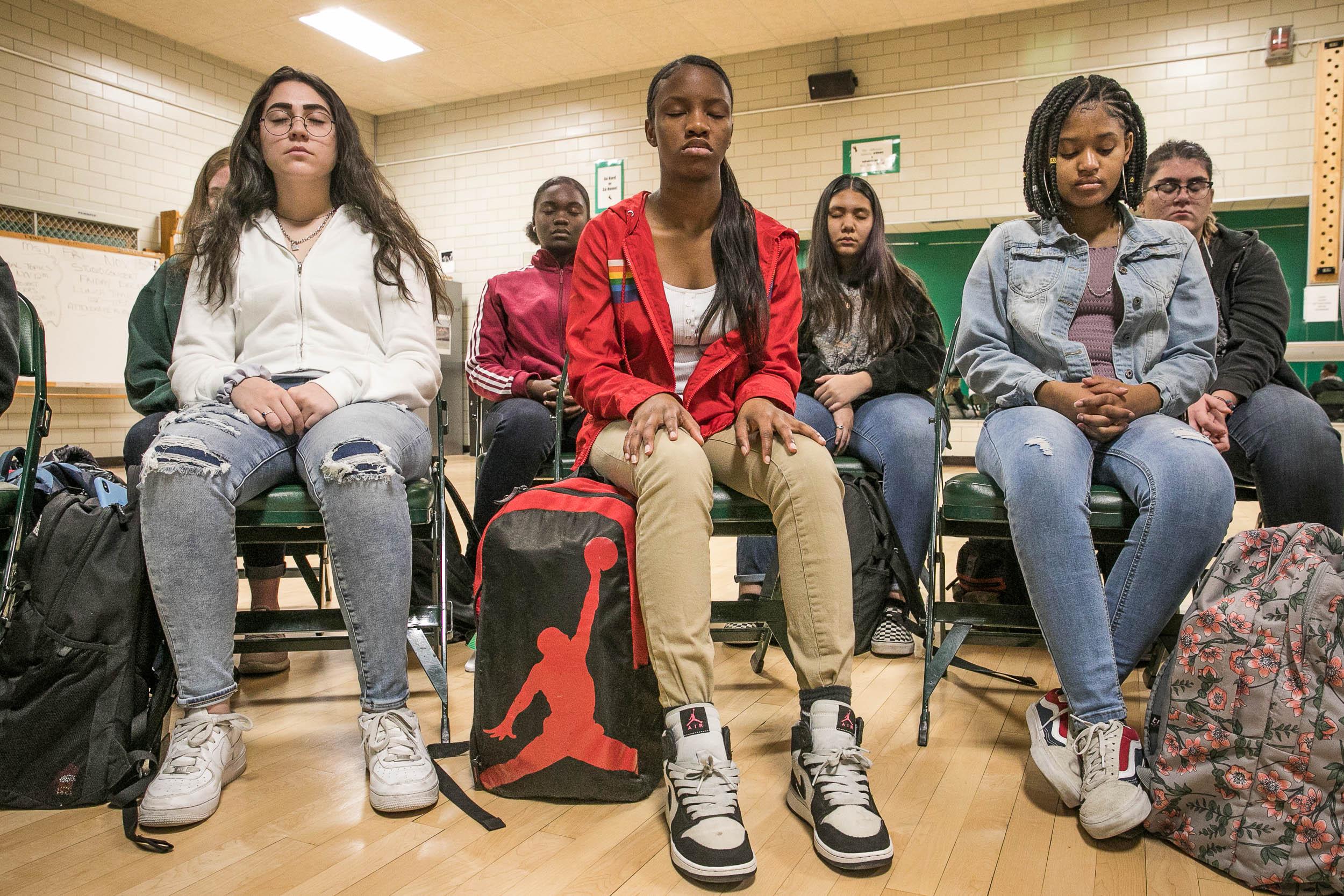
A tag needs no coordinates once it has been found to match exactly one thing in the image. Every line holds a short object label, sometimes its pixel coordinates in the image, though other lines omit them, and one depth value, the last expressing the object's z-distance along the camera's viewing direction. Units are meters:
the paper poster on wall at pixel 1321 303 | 5.27
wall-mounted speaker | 7.91
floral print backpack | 1.24
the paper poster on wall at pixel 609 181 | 9.01
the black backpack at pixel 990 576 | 2.44
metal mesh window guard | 7.00
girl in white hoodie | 1.57
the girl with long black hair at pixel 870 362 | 2.51
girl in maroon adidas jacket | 2.66
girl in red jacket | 1.43
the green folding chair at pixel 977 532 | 1.74
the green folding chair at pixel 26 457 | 1.59
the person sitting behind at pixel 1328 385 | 5.67
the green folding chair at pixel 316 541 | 1.73
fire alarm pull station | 6.72
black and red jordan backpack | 1.55
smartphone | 1.76
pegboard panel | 5.53
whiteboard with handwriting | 6.93
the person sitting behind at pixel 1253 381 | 2.02
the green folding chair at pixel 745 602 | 1.77
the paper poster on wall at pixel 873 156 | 7.94
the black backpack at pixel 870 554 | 2.36
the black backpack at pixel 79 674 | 1.52
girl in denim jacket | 1.56
